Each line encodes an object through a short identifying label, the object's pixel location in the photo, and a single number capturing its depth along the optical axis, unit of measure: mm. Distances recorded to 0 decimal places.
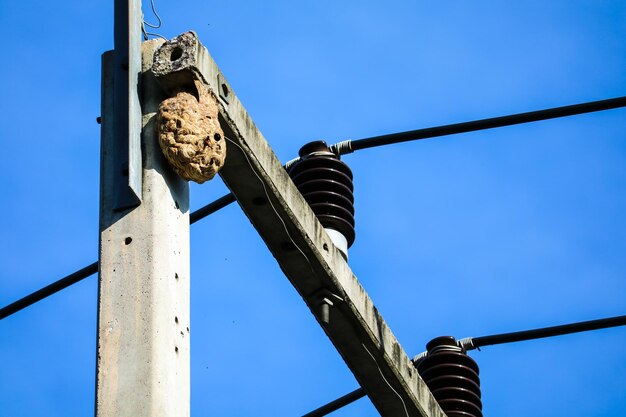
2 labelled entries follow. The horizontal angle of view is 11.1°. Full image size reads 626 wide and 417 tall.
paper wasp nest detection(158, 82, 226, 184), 12764
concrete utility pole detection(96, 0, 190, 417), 11641
